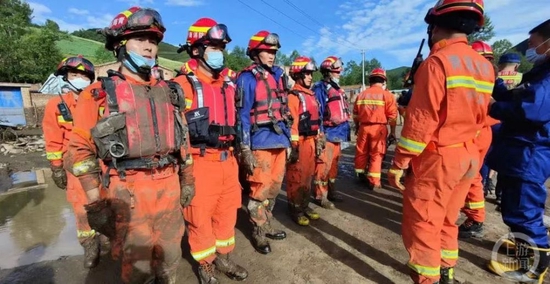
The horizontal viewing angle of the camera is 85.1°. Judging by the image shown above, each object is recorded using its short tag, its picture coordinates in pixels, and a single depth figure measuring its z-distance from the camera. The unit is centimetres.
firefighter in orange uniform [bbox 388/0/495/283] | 225
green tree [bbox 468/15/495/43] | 5164
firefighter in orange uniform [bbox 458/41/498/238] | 370
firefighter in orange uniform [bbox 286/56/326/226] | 437
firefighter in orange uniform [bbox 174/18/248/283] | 276
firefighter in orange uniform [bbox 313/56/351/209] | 493
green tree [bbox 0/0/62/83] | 2441
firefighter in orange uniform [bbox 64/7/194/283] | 205
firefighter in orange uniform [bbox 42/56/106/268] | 337
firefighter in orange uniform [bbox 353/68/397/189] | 552
